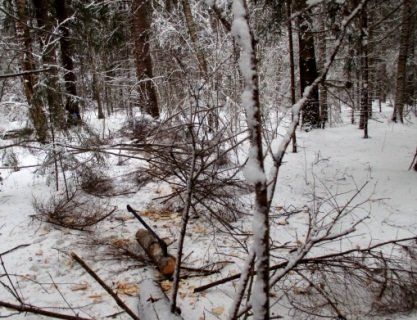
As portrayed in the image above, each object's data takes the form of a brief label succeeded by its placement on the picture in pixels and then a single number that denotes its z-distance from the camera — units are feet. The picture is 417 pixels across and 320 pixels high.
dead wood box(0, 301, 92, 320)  8.07
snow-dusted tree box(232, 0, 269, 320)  4.07
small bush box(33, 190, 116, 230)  16.34
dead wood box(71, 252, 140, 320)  8.31
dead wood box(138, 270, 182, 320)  9.24
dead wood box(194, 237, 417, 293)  9.91
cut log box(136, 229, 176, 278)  12.71
